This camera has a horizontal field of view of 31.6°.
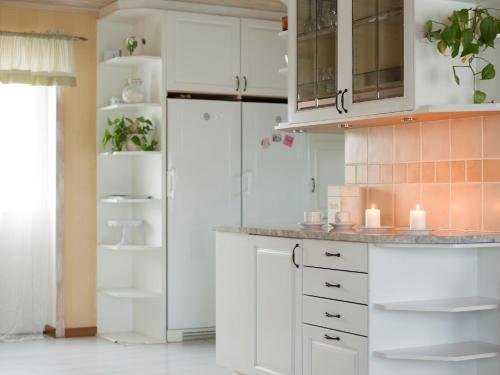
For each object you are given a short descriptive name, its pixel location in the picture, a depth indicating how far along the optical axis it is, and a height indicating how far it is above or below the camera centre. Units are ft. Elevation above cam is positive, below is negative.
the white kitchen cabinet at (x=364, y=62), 12.78 +2.25
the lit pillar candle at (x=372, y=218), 13.51 -0.18
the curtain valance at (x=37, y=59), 19.60 +3.32
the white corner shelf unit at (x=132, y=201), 19.70 +0.12
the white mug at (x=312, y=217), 14.37 -0.17
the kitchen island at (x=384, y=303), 11.94 -1.35
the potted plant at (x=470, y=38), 12.44 +2.40
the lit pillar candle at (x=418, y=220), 12.80 -0.20
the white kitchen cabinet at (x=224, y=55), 19.80 +3.48
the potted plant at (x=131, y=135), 19.69 +1.62
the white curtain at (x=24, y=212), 19.85 -0.13
